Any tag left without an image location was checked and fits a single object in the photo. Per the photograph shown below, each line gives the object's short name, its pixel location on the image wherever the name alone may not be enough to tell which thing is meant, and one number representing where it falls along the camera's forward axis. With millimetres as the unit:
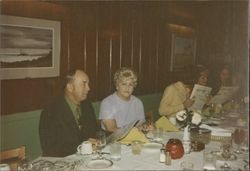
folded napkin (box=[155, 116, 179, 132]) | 2045
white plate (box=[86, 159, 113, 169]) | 1374
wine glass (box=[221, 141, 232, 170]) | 1347
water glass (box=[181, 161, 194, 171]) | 1291
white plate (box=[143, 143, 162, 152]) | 1619
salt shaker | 1440
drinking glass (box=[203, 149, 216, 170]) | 1350
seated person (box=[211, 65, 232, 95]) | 3400
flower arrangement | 1772
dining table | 1350
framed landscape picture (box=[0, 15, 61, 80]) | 2451
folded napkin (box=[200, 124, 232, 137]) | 1862
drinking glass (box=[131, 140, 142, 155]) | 1564
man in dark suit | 1854
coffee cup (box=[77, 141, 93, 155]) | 1530
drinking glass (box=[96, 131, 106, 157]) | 1648
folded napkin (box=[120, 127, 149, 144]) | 1741
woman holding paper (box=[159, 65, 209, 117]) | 2629
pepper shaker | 1412
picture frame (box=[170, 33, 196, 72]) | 4562
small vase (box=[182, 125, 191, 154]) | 1583
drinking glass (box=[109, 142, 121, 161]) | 1492
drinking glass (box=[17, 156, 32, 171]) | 1322
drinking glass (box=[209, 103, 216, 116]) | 2584
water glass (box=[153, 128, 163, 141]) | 1850
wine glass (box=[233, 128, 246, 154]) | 1624
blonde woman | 2223
